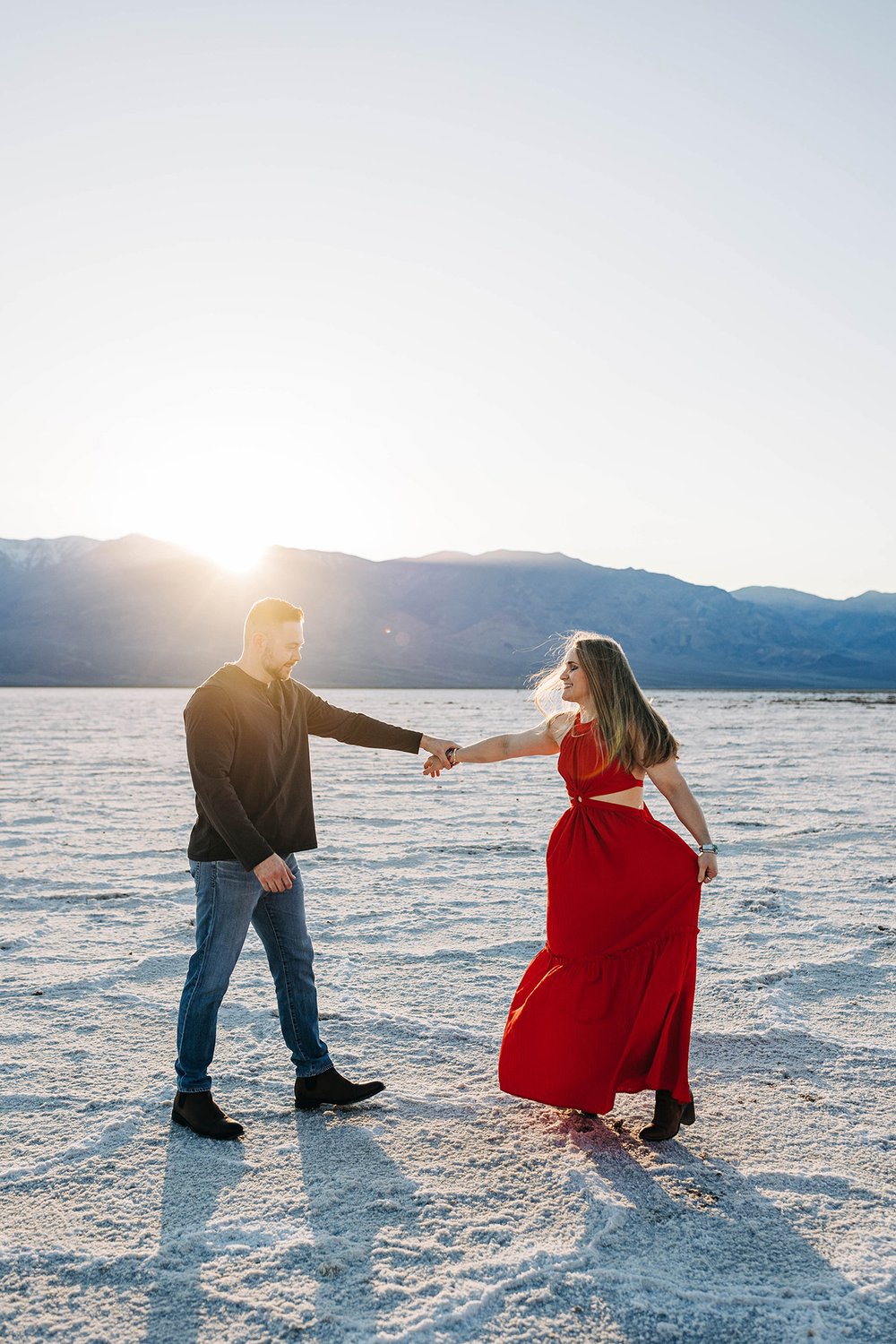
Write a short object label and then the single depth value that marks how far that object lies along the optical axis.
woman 3.60
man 3.54
